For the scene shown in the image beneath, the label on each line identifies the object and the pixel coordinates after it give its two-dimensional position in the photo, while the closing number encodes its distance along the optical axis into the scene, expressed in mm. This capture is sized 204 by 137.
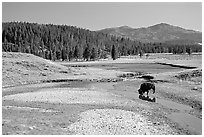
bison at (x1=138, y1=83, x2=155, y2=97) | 36531
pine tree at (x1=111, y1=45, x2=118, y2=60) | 156288
